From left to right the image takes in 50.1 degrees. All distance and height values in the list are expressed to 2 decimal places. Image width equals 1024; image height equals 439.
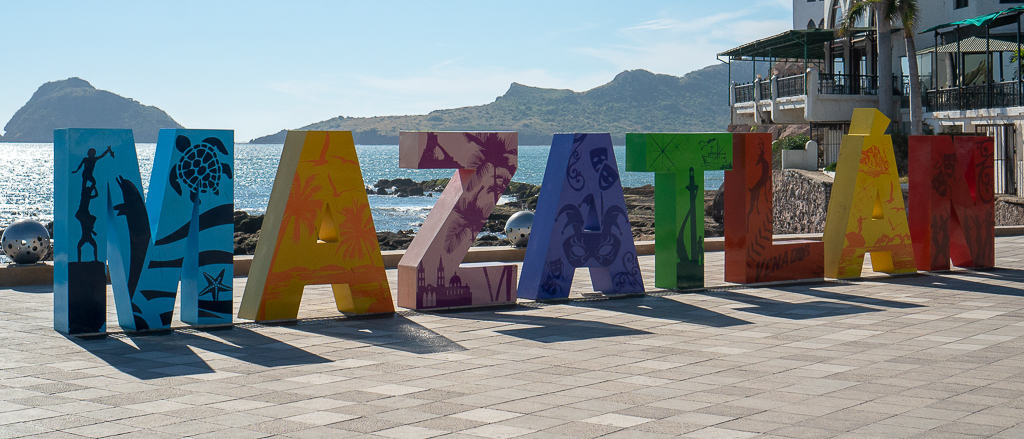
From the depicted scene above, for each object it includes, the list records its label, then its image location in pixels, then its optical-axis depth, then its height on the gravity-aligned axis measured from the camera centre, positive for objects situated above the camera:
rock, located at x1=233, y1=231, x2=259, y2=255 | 33.34 -0.24
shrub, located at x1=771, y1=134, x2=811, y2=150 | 38.62 +3.20
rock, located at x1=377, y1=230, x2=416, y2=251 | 34.59 -0.20
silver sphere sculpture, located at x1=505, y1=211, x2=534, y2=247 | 17.58 +0.13
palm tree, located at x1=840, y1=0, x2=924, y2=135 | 35.31 +6.61
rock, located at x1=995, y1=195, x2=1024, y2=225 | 26.95 +0.52
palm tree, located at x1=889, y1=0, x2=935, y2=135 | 35.25 +5.88
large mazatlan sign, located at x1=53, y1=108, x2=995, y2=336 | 10.63 +0.14
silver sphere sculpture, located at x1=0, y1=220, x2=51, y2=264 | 14.59 -0.09
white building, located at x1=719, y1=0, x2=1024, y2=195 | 30.14 +5.42
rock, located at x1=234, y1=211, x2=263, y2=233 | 39.50 +0.38
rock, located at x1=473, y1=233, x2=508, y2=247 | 36.11 -0.23
